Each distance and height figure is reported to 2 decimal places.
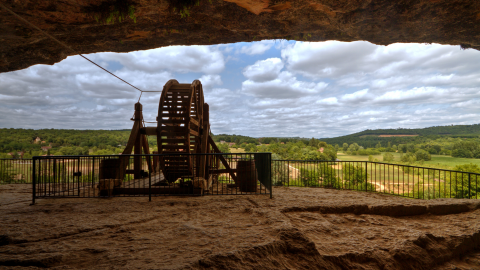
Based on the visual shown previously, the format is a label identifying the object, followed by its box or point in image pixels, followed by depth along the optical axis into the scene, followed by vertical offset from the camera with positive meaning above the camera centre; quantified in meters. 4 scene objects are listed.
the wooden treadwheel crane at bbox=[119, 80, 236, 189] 8.47 +0.28
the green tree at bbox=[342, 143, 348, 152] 63.41 -2.10
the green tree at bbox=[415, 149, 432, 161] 38.78 -2.77
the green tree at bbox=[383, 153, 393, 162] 41.12 -3.43
